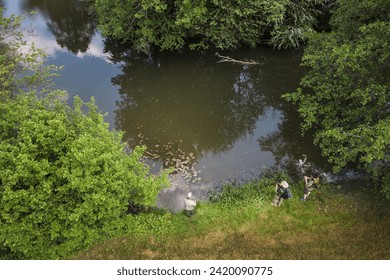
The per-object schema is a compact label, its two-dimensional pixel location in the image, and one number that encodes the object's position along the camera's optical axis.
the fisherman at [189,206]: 15.56
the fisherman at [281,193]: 15.67
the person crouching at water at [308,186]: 16.12
